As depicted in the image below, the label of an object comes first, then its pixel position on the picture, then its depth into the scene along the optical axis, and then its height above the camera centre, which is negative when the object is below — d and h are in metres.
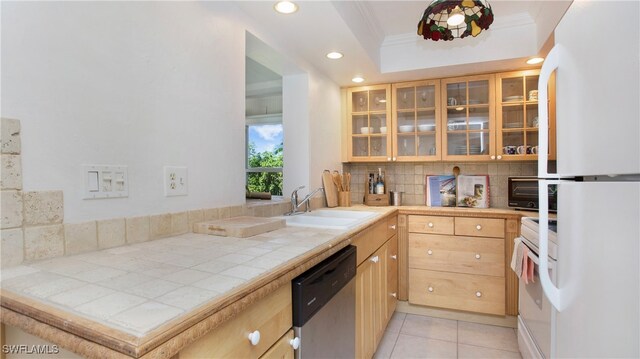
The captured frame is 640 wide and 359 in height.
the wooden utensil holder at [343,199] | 2.89 -0.22
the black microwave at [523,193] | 2.53 -0.16
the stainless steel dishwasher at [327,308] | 1.00 -0.49
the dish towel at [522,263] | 1.78 -0.52
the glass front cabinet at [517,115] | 2.68 +0.50
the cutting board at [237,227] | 1.28 -0.21
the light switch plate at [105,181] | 1.02 -0.01
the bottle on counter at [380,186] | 3.08 -0.11
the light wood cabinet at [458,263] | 2.53 -0.73
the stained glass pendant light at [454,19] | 1.58 +0.84
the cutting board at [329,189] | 2.76 -0.12
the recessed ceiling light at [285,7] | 1.64 +0.89
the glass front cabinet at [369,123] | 3.09 +0.51
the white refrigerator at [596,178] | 0.56 -0.01
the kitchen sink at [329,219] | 1.68 -0.29
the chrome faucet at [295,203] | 2.22 -0.19
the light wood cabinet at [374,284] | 1.67 -0.68
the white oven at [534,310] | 1.41 -0.72
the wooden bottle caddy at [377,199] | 3.04 -0.23
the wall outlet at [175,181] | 1.30 -0.02
